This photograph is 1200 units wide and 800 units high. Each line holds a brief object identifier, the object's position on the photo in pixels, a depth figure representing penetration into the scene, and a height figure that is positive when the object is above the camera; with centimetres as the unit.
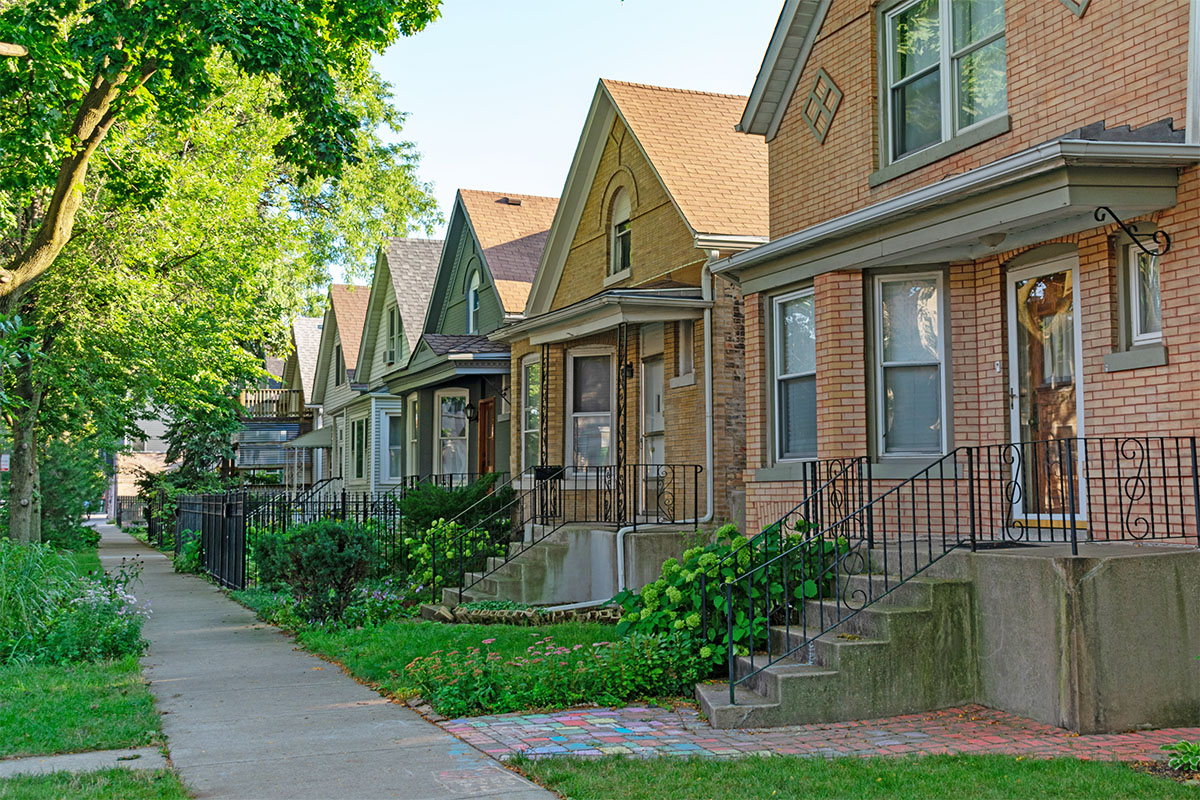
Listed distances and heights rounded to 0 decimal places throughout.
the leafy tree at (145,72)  1122 +459
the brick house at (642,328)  1385 +216
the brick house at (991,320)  739 +139
